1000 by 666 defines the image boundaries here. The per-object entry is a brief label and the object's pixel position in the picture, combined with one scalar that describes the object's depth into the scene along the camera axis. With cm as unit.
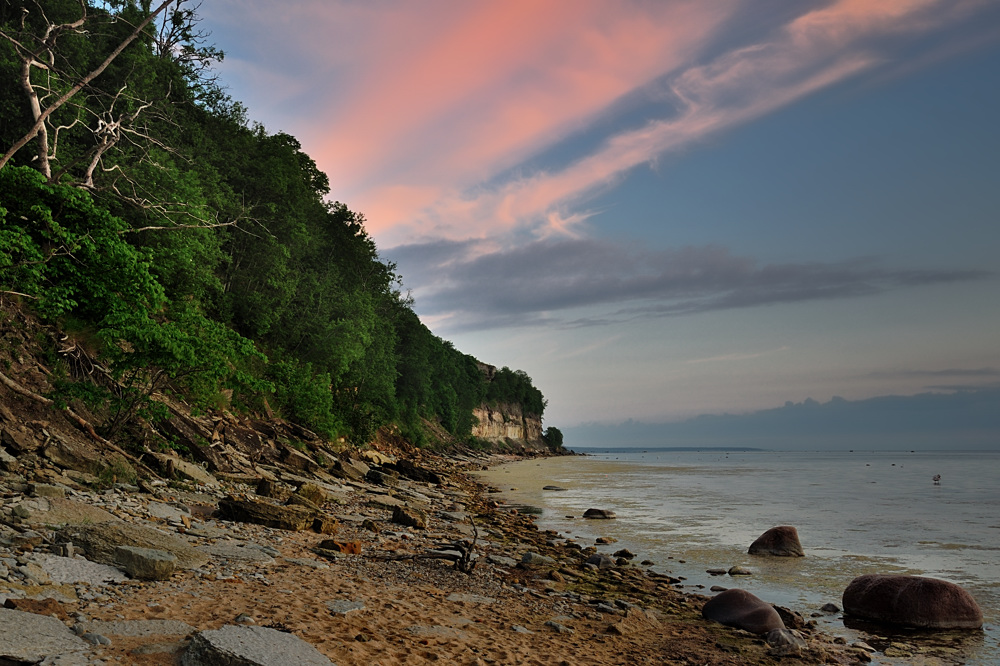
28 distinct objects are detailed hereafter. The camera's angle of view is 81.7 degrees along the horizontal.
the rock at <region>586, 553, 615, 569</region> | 1304
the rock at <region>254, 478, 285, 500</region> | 1558
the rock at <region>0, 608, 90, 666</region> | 441
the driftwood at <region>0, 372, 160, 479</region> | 1210
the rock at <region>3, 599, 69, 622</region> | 536
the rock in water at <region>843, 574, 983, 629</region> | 980
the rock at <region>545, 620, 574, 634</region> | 785
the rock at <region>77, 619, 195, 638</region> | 529
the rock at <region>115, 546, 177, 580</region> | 698
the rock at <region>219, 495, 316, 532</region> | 1166
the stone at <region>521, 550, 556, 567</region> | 1245
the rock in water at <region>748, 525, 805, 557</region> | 1570
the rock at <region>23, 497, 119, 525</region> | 818
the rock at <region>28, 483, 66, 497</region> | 931
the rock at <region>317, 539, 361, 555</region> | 1065
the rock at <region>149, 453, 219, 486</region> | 1435
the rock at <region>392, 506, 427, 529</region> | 1530
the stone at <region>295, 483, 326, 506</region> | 1619
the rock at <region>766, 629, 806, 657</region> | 802
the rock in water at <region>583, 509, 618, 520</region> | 2275
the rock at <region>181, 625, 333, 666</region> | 483
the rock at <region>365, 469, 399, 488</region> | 2556
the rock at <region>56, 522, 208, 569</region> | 721
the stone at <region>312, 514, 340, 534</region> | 1227
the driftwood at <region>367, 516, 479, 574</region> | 1030
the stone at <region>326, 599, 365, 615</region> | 703
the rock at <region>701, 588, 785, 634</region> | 902
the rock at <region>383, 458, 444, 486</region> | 3219
